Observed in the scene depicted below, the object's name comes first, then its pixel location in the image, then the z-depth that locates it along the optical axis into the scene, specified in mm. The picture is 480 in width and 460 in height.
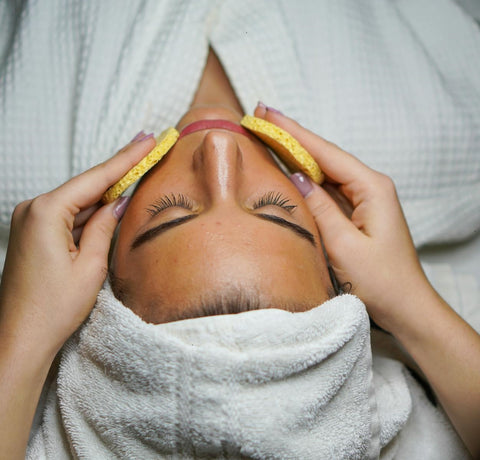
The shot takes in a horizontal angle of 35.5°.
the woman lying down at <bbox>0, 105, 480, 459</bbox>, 418
